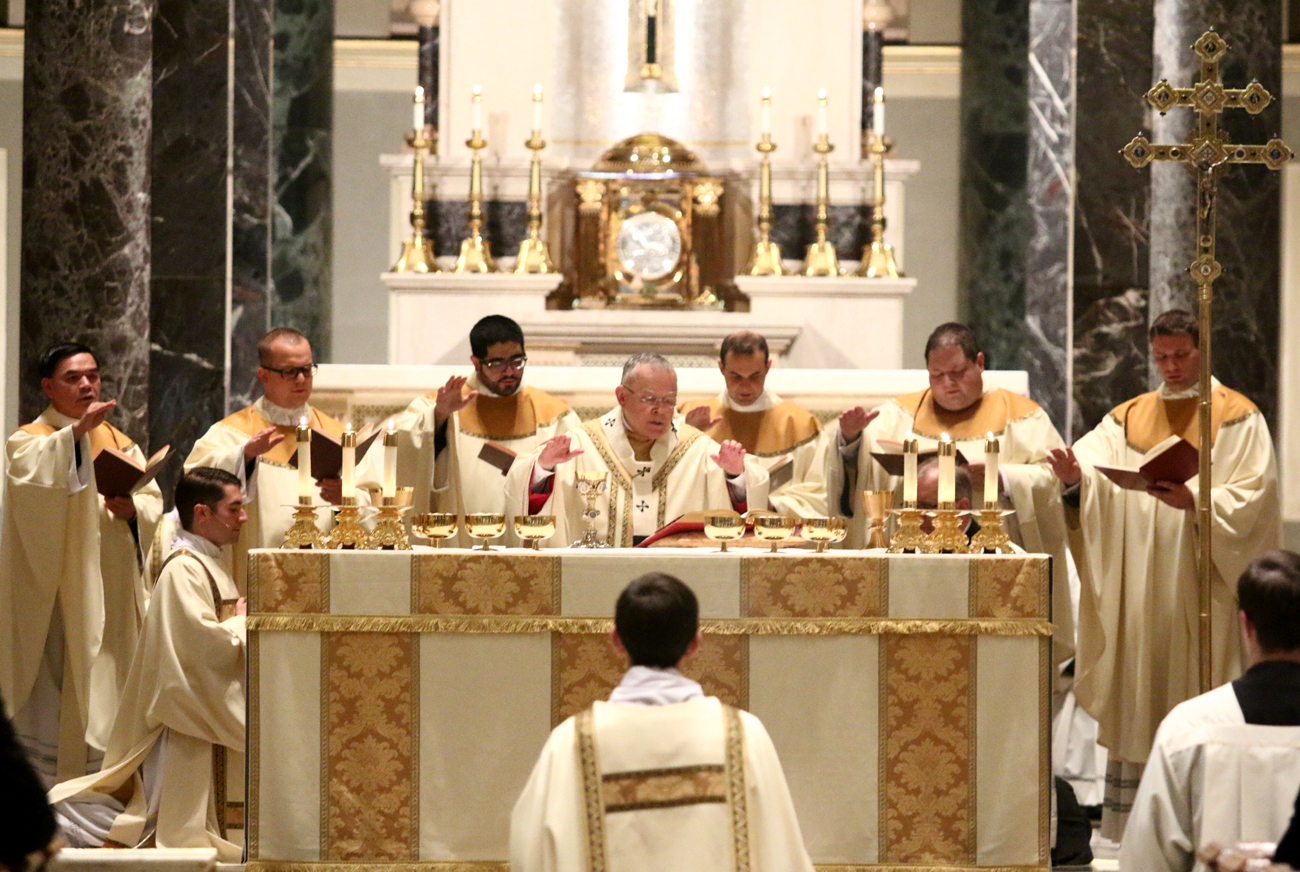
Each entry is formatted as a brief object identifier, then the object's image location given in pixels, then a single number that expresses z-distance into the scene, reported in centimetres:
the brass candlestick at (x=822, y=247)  1930
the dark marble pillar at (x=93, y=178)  1648
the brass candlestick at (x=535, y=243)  1925
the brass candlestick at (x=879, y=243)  1925
